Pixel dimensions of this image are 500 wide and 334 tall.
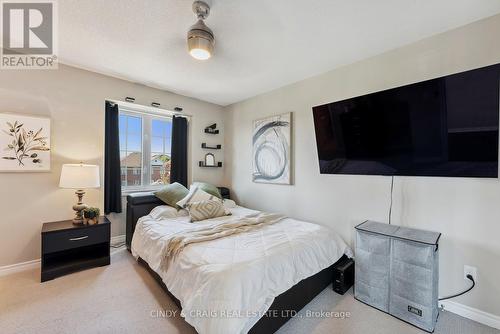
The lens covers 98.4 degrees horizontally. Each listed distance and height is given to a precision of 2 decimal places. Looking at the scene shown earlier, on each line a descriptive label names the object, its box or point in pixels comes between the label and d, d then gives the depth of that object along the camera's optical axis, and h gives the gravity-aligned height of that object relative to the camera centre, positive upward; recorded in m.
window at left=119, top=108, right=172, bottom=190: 3.48 +0.38
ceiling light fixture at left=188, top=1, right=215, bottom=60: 1.76 +1.12
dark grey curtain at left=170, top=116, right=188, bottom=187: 3.80 +0.35
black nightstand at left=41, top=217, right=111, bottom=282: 2.31 -0.84
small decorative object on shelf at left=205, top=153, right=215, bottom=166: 4.16 +0.22
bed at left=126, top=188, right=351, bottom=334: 1.40 -0.81
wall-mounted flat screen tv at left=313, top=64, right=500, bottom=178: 1.68 +0.37
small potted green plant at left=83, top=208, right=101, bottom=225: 2.61 -0.53
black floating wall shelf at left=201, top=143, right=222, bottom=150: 4.11 +0.47
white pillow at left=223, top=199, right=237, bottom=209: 3.49 -0.56
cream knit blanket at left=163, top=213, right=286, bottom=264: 1.94 -0.62
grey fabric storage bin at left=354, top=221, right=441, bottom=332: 1.72 -0.90
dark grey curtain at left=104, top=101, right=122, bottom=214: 3.13 +0.14
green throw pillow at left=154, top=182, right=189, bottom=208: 3.18 -0.35
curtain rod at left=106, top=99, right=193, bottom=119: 3.29 +1.03
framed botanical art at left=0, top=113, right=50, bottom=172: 2.39 +0.34
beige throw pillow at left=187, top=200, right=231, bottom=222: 2.75 -0.52
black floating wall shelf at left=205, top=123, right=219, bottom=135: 4.15 +0.80
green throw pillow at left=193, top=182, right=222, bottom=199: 3.54 -0.30
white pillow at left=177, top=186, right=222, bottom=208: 3.08 -0.39
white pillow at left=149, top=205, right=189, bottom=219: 2.82 -0.56
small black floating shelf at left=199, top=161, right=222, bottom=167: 4.08 +0.12
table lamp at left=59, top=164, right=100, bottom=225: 2.44 -0.07
